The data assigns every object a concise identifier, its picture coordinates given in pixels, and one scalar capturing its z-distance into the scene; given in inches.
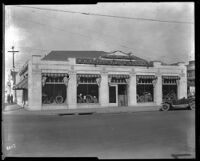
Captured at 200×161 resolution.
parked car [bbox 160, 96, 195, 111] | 769.6
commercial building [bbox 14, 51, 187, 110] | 836.6
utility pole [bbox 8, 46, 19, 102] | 1533.3
